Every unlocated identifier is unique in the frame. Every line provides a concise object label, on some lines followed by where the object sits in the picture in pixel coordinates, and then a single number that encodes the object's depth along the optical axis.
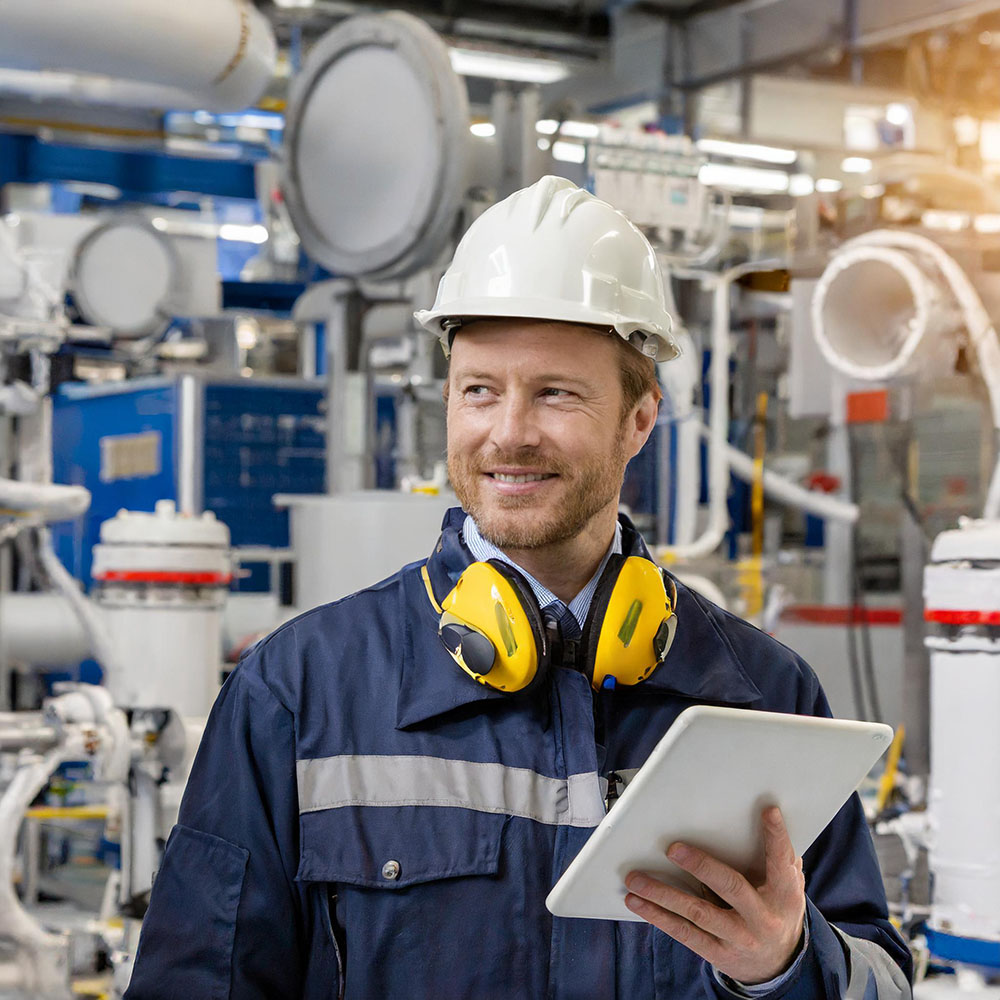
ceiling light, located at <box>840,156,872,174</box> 9.12
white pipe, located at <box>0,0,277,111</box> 3.65
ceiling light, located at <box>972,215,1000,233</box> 4.08
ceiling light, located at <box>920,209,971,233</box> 4.10
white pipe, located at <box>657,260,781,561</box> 5.08
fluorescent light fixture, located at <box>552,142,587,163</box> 4.29
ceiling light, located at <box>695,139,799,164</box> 8.07
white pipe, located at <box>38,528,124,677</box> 3.98
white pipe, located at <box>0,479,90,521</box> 3.88
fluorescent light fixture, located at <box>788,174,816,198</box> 8.30
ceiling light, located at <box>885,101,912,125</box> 5.24
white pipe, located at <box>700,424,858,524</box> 5.98
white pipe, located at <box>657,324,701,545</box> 4.75
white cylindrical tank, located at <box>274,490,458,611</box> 3.76
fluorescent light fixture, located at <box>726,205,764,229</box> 9.98
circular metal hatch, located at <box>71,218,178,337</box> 6.13
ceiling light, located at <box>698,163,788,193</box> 9.56
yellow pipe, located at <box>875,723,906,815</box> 4.39
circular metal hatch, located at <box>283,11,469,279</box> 3.94
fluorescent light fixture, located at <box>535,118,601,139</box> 4.25
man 1.37
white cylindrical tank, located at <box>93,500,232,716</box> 3.95
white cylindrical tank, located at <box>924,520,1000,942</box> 3.04
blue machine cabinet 7.02
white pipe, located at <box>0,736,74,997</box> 3.59
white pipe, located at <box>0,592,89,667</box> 5.29
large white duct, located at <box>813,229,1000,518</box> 3.67
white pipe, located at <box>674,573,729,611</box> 4.68
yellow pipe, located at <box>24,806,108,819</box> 4.96
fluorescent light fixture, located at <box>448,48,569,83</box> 9.02
